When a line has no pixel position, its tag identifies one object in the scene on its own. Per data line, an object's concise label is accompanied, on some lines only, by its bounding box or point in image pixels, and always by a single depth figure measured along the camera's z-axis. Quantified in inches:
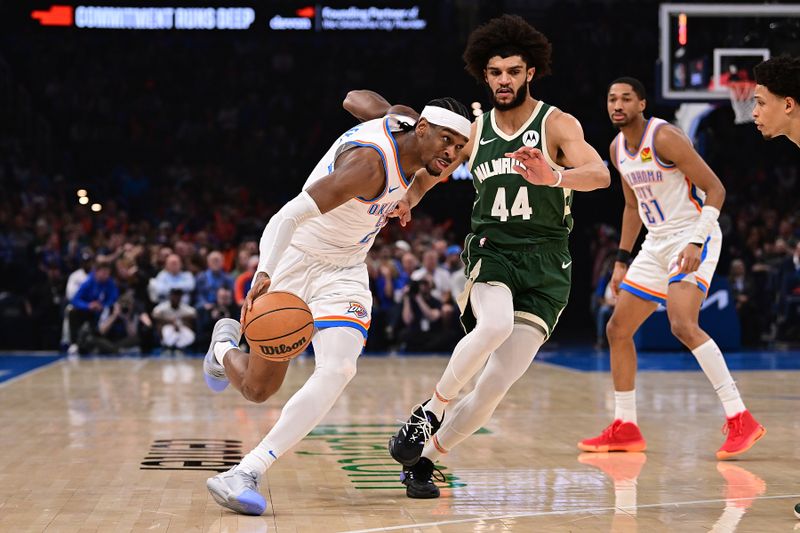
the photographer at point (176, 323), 579.2
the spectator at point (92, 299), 578.6
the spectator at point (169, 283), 577.3
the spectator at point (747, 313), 629.9
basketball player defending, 192.7
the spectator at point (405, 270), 614.4
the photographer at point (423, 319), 602.5
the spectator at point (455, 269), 602.5
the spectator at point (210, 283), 583.2
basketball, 174.1
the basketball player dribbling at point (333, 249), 172.6
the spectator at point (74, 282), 587.5
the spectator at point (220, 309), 569.6
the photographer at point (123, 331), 578.9
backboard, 539.2
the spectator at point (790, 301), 642.2
